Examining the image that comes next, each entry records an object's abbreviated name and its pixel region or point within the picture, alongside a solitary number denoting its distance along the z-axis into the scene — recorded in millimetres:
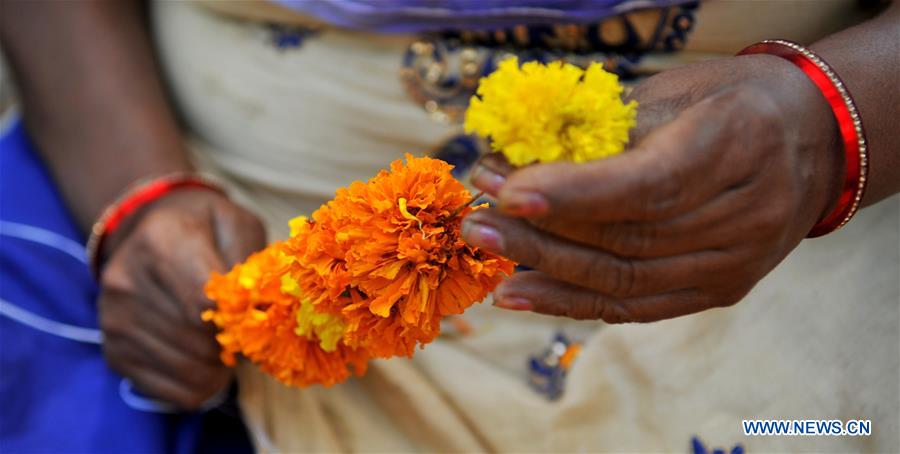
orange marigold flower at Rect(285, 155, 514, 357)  849
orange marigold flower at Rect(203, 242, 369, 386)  898
